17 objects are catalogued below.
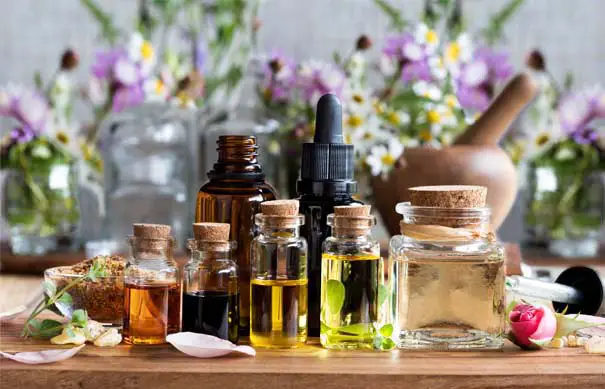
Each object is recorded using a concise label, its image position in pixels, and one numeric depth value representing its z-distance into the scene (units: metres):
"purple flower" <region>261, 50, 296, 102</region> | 1.08
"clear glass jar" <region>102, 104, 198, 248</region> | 1.18
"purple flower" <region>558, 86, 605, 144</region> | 1.17
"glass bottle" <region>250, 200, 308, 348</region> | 0.61
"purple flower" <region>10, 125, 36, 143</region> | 1.11
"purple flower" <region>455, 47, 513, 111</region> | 1.09
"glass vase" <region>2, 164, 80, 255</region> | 1.09
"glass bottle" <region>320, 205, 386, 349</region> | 0.61
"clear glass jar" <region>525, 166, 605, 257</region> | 1.15
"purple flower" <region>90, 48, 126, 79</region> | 1.12
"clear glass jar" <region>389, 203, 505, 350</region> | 0.62
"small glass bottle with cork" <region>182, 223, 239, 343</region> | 0.61
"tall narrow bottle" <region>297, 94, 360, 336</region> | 0.63
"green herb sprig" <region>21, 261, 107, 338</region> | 0.63
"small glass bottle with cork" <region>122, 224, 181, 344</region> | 0.62
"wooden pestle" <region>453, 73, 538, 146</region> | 0.77
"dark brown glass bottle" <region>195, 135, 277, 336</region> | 0.63
